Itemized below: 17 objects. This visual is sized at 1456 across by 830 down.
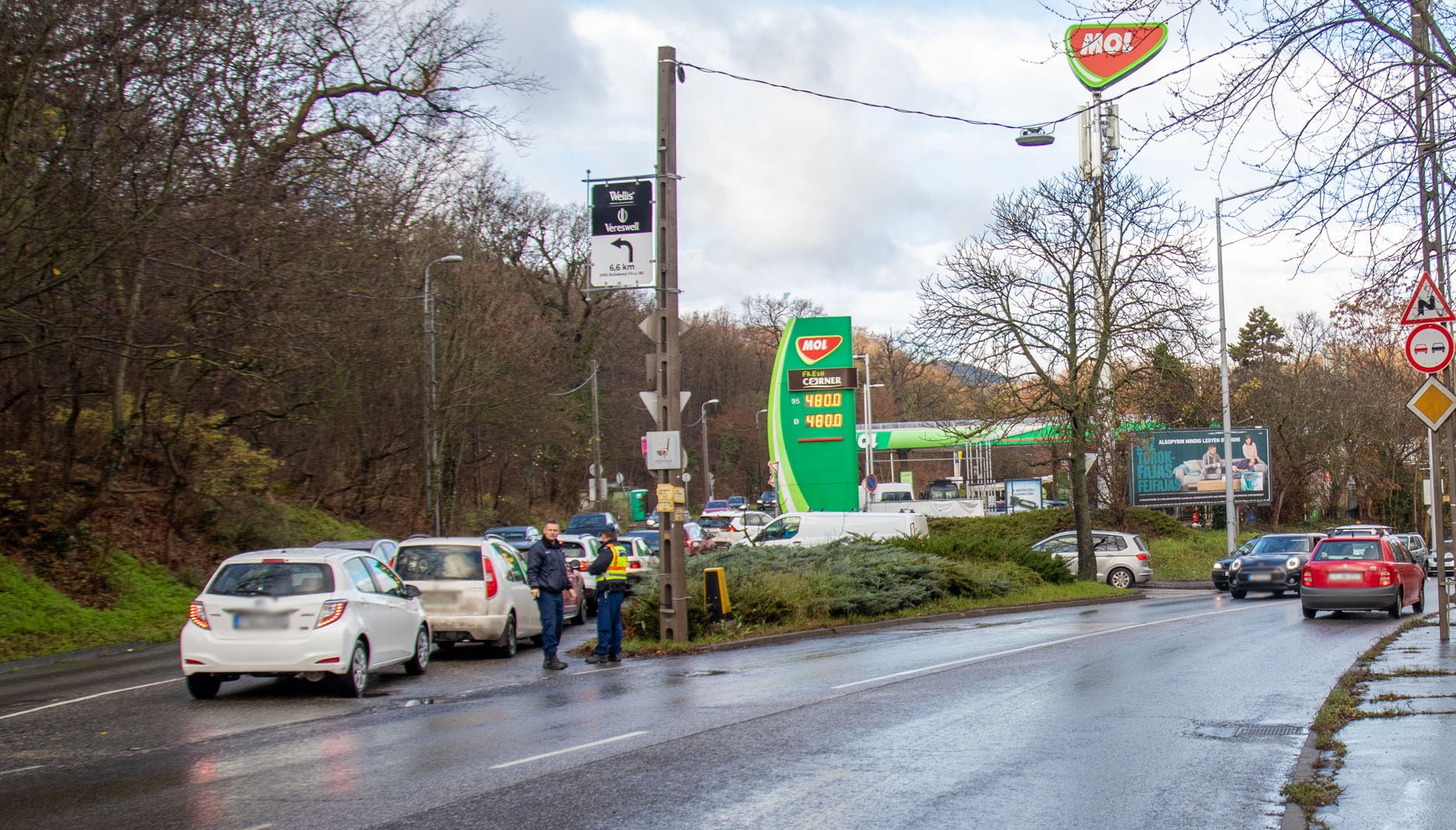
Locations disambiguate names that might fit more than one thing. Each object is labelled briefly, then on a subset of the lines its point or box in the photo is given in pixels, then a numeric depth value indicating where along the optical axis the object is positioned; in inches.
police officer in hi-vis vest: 643.5
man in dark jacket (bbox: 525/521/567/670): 619.8
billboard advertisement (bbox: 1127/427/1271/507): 1866.4
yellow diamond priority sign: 606.2
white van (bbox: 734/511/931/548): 1315.2
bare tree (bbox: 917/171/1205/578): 1267.2
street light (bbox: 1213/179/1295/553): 1584.6
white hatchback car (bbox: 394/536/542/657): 674.8
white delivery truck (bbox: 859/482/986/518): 1904.5
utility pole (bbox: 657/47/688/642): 703.7
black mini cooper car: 1243.8
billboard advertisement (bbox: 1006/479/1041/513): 2258.1
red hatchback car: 884.0
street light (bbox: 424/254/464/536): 1344.7
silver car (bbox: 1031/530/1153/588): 1432.1
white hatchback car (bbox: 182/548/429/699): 498.0
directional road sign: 706.8
